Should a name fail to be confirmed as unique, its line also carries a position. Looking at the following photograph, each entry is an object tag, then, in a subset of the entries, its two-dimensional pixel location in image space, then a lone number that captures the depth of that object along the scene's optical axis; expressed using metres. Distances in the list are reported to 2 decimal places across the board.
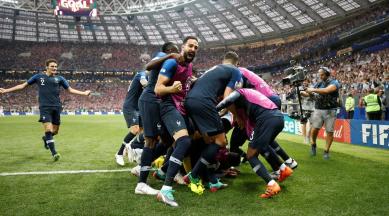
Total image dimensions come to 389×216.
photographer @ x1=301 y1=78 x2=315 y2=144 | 11.17
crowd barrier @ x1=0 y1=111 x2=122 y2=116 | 44.33
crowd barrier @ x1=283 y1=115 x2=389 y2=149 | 9.97
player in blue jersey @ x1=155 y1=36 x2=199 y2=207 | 4.22
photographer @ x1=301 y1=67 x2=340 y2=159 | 7.60
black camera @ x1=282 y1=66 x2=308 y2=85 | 6.21
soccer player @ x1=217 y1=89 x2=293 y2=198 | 4.36
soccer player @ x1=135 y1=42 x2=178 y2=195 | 4.52
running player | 7.55
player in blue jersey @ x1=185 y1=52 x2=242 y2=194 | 4.43
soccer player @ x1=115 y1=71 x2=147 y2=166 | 7.07
